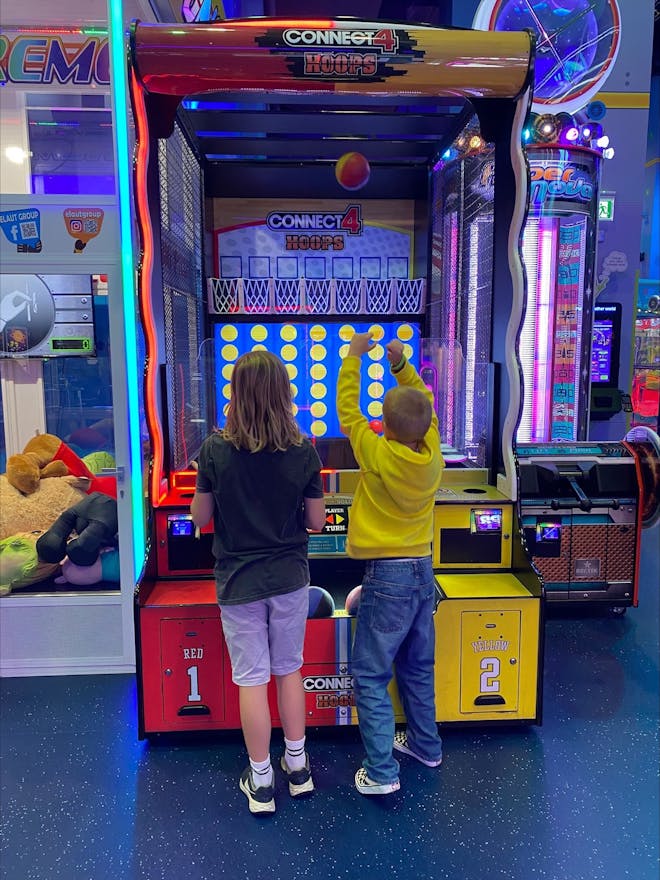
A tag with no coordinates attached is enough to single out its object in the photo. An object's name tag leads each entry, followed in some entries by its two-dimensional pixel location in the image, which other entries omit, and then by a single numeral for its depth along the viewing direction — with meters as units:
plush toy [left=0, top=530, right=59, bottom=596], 3.21
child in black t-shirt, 2.10
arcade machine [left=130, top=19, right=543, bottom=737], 2.48
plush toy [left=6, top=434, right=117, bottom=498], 3.20
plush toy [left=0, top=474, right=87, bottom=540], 3.23
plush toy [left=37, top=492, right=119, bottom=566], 3.20
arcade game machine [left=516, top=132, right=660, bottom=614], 3.81
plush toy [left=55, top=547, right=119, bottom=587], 3.23
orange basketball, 3.44
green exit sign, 6.23
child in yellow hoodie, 2.21
